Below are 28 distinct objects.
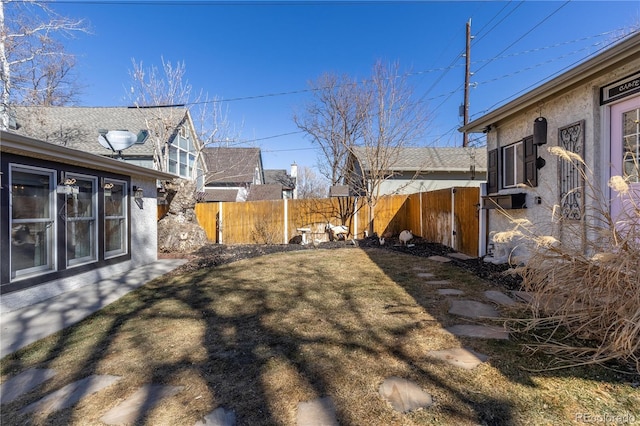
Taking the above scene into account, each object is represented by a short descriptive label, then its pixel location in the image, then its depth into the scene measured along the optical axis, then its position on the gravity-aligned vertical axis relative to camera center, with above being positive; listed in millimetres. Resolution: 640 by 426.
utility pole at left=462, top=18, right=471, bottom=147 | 13559 +6237
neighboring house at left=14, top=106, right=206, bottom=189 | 10953 +3378
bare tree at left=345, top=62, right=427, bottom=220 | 10367 +3096
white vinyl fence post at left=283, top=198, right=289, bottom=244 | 10688 -454
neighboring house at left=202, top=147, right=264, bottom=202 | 19656 +2664
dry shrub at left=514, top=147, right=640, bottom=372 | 2115 -664
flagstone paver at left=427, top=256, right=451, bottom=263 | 6293 -1050
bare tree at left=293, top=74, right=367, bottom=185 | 18172 +5778
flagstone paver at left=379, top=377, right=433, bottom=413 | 1749 -1136
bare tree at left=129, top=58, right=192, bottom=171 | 10625 +4240
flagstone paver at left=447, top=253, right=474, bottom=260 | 6452 -1024
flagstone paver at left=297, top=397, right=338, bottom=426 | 1643 -1160
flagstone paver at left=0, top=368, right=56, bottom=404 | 2131 -1304
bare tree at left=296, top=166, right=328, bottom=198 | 30016 +2749
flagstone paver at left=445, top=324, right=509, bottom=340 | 2639 -1109
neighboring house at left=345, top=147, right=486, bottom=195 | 13828 +1843
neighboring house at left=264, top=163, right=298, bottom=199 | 26031 +3058
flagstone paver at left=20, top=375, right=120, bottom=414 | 1932 -1253
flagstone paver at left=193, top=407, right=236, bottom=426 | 1675 -1185
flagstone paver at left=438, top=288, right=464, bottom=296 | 3930 -1097
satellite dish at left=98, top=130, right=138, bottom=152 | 7184 +1722
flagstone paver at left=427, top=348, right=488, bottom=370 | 2176 -1115
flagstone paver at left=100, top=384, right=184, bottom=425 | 1755 -1208
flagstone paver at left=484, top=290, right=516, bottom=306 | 3490 -1079
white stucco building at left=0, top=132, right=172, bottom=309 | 3921 -117
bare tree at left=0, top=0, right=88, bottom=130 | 8922 +5291
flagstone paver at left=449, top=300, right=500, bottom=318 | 3168 -1102
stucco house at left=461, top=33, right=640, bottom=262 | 3494 +1057
